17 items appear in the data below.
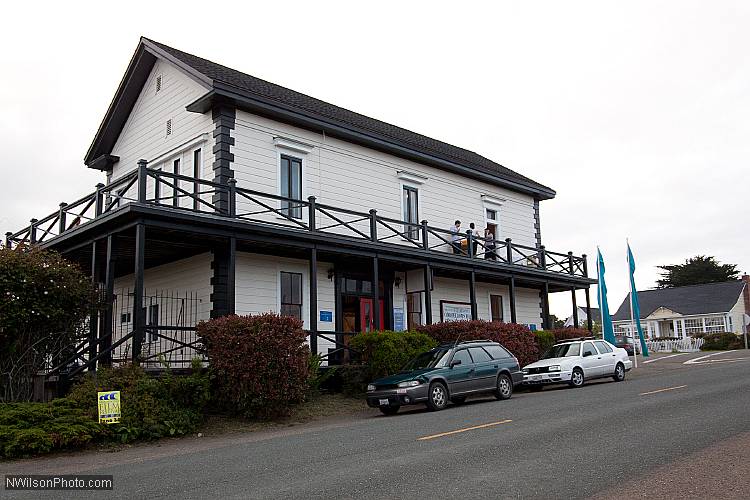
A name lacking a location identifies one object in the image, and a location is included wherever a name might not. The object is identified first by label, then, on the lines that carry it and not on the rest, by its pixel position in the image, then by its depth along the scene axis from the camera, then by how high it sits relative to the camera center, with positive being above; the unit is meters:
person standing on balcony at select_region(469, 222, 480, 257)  23.74 +3.75
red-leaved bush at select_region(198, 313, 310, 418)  13.98 -0.07
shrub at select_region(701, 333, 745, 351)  47.44 +0.00
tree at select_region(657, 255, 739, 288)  79.25 +8.08
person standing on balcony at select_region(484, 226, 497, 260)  24.47 +3.82
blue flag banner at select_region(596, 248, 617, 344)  29.15 +1.64
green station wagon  14.76 -0.58
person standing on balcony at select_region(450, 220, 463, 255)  23.25 +3.95
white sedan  20.05 -0.50
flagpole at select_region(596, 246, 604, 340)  29.41 +2.55
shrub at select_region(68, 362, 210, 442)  12.52 -0.69
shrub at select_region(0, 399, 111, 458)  10.91 -1.00
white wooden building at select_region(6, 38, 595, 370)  17.16 +3.87
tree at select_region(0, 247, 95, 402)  13.30 +1.07
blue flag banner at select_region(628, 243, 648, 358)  29.61 +2.10
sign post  12.11 -0.75
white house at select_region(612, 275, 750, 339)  60.38 +2.96
